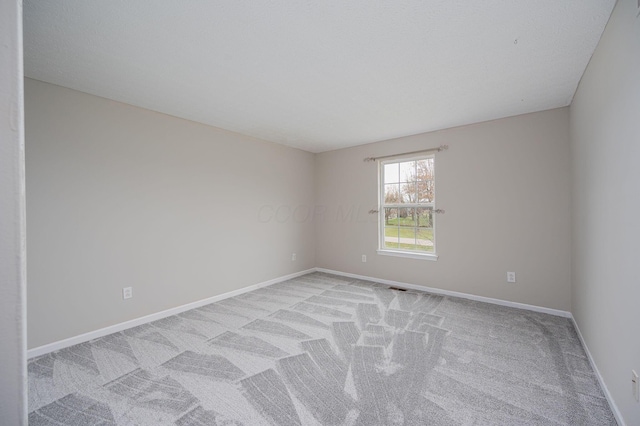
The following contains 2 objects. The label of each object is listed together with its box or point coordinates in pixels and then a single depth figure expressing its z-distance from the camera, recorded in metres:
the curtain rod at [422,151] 3.80
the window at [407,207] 4.04
